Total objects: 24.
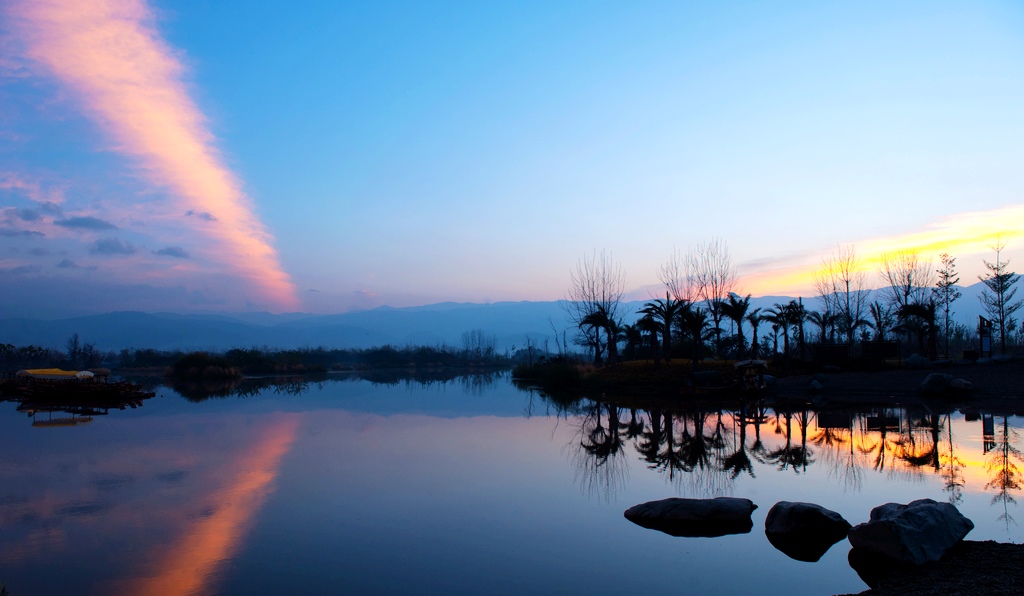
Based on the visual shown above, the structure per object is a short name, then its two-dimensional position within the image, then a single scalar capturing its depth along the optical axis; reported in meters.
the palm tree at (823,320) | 37.06
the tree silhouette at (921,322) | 29.83
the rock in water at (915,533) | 6.03
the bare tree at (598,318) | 37.25
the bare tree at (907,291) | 37.12
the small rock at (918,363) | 27.48
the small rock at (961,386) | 21.75
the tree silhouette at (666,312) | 31.72
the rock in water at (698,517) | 7.80
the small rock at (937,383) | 22.23
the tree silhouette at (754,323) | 32.50
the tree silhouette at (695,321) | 29.61
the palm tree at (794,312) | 34.91
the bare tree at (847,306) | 37.00
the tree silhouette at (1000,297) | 33.84
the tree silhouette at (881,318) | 33.56
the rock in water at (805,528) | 7.18
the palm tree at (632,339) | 39.59
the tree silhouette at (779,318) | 35.33
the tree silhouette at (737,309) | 32.31
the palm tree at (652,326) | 30.75
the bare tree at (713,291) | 38.34
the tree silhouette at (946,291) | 36.06
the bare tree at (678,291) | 38.88
